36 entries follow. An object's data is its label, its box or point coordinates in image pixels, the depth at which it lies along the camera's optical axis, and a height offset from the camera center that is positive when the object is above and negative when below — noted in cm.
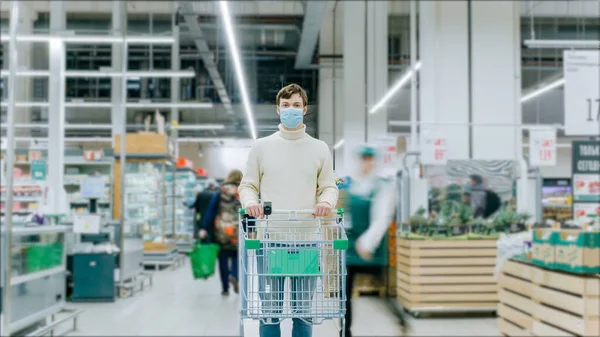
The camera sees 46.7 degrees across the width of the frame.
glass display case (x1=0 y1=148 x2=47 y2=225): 1556 -7
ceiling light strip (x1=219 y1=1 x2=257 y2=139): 759 +213
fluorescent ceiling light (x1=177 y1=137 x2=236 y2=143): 2605 +178
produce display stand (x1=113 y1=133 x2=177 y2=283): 1504 -3
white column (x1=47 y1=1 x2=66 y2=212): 1097 +100
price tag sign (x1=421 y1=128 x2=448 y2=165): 1160 +60
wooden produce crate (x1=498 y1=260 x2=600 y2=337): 498 -94
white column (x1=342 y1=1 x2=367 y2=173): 1667 +334
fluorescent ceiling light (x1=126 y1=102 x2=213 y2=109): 1831 +213
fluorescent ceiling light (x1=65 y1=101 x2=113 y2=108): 1860 +219
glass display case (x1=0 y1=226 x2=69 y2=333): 616 -86
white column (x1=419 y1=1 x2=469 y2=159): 1227 +203
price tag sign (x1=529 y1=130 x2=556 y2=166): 1214 +67
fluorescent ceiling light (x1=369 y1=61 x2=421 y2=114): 1315 +198
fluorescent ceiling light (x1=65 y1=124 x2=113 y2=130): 2220 +196
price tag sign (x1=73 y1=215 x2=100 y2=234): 977 -57
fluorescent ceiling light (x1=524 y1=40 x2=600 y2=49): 893 +195
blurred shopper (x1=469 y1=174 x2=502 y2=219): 1080 -21
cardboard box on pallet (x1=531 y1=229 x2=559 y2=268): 535 -49
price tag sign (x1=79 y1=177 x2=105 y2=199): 1035 -7
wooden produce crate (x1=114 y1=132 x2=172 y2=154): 1502 +90
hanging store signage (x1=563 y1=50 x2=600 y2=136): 495 +67
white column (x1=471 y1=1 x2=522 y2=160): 1211 +188
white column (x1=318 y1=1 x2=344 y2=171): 1741 +417
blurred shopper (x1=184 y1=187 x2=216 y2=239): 693 -17
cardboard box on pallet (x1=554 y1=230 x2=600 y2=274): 474 -47
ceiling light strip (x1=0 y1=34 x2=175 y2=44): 1064 +227
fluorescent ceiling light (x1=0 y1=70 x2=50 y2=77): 1229 +210
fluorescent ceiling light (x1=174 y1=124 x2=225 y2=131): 2200 +191
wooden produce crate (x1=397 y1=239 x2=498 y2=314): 891 -118
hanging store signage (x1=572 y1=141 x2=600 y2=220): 572 +6
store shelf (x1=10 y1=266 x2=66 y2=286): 608 -87
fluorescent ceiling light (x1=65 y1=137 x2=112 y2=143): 2796 +184
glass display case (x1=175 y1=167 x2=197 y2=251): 1867 -83
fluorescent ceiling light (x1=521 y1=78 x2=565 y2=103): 1389 +206
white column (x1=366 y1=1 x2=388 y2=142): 1639 +325
